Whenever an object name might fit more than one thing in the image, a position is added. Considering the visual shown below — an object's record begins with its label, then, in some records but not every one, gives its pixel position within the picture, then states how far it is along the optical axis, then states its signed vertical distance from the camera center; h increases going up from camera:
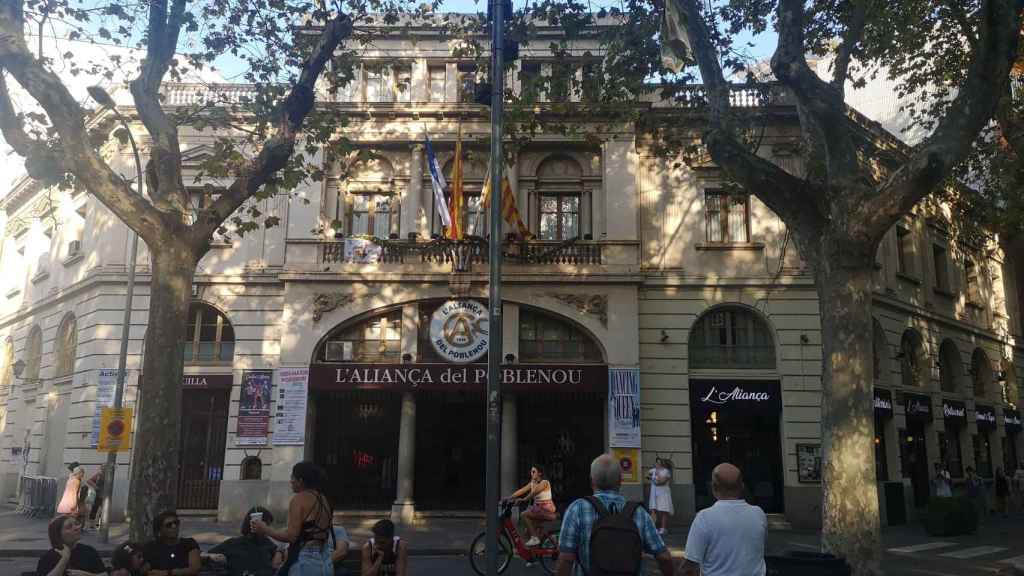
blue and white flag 19.42 +6.40
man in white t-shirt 4.81 -0.49
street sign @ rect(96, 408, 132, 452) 15.59 +0.27
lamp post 15.66 +1.14
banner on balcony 20.48 +5.04
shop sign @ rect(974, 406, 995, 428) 26.88 +1.47
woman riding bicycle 12.61 -0.85
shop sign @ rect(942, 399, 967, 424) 25.00 +1.53
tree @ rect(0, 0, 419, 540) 9.89 +3.74
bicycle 12.10 -1.50
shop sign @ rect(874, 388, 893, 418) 21.50 +1.47
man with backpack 4.62 -0.48
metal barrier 21.02 -1.48
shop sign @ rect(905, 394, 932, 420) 22.97 +1.50
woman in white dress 16.41 -0.90
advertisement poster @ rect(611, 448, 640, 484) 19.34 -0.24
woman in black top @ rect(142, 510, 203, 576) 7.11 -0.96
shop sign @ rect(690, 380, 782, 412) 20.25 +1.48
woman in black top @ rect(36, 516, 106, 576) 6.98 -1.00
